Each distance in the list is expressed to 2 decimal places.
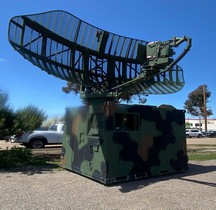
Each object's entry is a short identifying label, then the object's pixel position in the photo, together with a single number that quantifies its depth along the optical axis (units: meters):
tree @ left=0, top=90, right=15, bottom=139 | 7.37
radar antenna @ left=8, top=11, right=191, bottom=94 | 6.50
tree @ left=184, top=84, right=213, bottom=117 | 47.19
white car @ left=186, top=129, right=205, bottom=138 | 35.56
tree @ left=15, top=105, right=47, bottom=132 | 7.90
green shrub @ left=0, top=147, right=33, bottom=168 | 7.57
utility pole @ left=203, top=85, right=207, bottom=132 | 42.44
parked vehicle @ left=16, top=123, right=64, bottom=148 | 14.15
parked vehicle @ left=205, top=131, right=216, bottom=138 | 38.80
